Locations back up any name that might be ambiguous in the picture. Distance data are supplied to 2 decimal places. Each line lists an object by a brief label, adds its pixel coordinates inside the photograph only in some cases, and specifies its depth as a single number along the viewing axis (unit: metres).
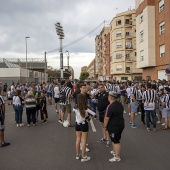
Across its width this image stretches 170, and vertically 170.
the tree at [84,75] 146.68
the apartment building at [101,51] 78.79
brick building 25.79
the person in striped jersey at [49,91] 18.98
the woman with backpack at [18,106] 9.85
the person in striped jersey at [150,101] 8.50
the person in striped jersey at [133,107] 9.23
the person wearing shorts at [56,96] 14.01
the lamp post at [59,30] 44.16
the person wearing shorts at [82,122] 5.37
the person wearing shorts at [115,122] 5.26
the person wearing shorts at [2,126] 6.91
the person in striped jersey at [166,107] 8.91
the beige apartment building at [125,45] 52.44
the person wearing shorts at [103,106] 6.84
